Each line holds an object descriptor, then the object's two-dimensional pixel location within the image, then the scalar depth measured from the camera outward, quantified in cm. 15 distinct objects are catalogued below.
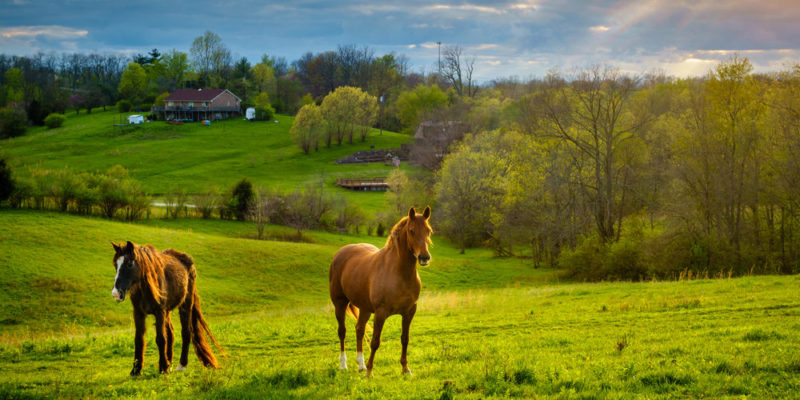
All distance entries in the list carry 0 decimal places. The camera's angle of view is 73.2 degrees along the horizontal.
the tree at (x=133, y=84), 13662
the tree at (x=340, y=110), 11075
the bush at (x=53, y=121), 11469
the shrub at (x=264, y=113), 12838
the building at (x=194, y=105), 12694
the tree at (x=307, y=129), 10631
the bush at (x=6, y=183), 4172
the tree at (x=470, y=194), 5644
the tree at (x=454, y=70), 11788
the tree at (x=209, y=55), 15312
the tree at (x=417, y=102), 12075
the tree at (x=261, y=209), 5454
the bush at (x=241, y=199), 5833
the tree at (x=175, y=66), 15080
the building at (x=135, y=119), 11713
